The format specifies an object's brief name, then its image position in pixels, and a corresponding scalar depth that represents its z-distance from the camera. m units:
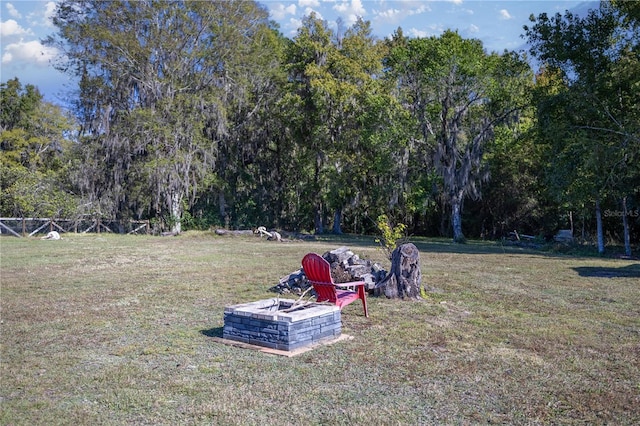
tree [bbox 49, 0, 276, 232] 25.34
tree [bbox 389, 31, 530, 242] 22.80
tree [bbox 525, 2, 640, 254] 17.38
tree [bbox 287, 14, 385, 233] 27.41
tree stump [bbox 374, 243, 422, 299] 8.46
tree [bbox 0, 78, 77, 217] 25.97
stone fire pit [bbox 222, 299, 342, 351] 5.36
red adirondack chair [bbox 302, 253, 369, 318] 6.44
